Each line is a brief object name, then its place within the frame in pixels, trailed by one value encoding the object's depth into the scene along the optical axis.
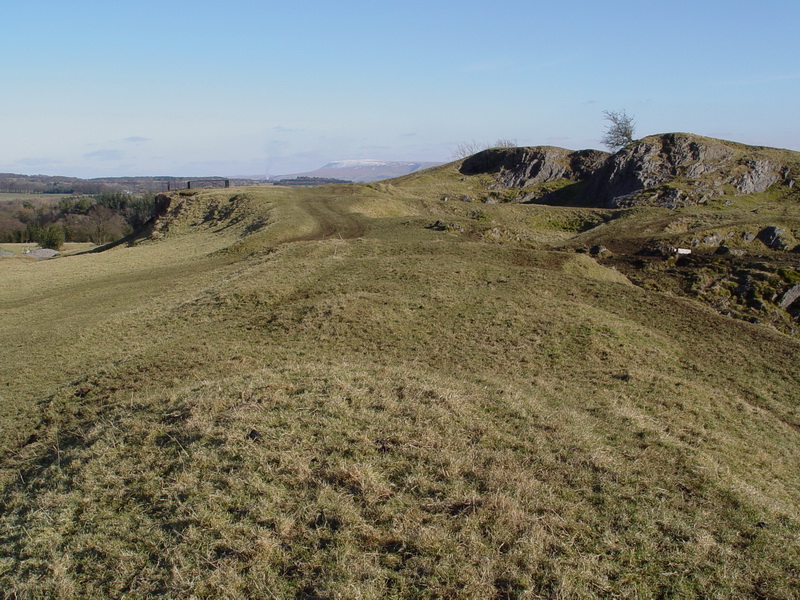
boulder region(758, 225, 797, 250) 37.44
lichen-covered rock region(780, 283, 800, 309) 26.86
